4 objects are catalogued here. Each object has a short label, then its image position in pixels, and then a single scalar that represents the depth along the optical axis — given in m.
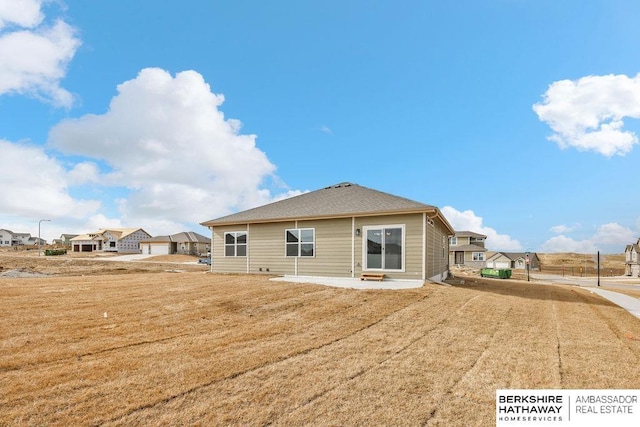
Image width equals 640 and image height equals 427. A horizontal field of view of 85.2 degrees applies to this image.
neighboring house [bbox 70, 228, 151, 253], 72.88
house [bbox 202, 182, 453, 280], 13.68
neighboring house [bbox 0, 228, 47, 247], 107.57
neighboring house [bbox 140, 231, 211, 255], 62.44
